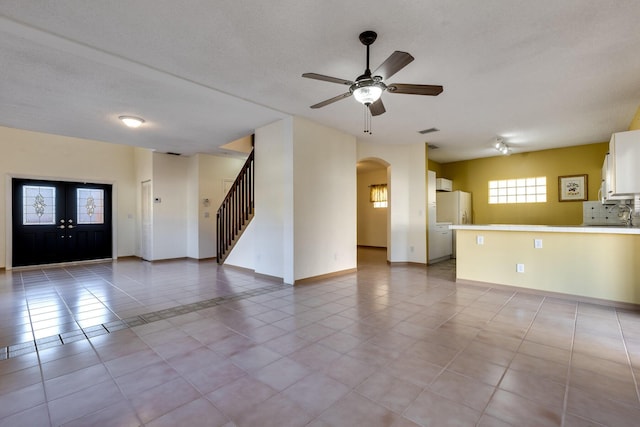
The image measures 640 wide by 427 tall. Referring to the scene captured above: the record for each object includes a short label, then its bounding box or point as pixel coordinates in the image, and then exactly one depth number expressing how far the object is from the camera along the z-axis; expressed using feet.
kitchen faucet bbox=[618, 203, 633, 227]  15.12
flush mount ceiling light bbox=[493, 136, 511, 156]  21.65
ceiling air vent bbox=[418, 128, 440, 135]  19.18
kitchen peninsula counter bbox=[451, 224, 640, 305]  12.65
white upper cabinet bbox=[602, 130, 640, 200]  12.06
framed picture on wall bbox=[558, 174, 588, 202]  23.25
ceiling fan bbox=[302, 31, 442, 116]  8.32
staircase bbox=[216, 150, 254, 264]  20.71
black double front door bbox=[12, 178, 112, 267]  22.29
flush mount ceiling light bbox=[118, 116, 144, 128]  16.02
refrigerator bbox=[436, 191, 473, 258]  26.55
